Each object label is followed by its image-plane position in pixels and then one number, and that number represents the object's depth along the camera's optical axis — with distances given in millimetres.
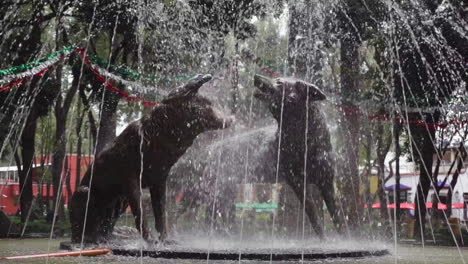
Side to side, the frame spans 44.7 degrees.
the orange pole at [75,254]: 7689
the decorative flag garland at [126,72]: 15669
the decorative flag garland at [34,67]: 12898
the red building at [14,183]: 39375
